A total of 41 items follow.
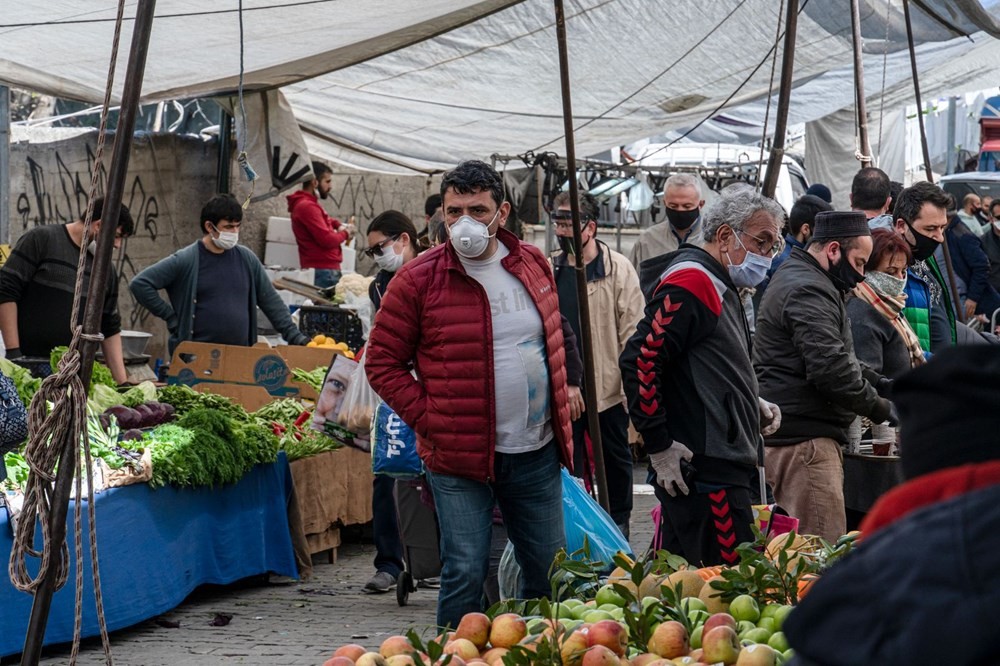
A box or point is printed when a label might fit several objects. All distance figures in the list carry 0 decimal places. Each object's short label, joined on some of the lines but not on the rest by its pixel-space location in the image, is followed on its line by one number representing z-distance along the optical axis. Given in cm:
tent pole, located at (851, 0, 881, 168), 1325
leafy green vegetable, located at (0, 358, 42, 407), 1162
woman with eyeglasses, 1256
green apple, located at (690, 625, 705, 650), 517
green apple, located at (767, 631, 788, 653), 505
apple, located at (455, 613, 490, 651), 546
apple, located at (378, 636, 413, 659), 525
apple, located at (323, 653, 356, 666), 495
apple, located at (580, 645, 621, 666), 483
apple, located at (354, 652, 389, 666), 502
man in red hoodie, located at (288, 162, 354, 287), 2249
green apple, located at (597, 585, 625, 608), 563
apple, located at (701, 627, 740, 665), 499
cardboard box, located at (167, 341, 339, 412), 1483
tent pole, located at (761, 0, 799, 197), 1046
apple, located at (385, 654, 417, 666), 498
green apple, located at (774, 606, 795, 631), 531
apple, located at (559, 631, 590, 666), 492
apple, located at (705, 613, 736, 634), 521
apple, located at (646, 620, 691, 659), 507
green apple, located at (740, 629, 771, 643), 517
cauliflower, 2176
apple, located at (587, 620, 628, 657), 507
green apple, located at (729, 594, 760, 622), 550
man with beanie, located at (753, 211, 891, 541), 990
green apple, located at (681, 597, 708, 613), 547
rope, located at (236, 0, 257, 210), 1587
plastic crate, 1840
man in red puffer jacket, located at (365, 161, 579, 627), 807
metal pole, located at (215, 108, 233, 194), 2314
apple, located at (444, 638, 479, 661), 529
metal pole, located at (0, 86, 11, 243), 1666
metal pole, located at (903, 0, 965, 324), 1746
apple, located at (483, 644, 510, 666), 520
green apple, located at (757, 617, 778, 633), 533
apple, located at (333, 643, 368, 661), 520
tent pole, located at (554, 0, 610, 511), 1099
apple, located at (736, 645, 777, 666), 484
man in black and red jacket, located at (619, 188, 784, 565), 828
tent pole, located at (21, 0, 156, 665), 654
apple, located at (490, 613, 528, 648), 536
